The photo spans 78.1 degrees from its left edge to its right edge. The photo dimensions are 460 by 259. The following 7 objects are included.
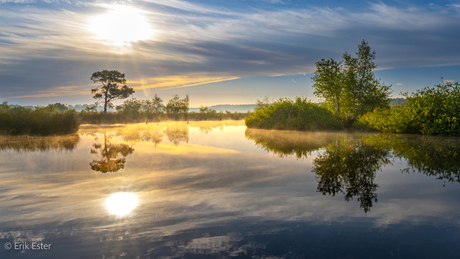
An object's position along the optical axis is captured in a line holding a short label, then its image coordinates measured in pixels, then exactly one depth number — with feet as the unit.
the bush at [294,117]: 94.22
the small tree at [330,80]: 113.91
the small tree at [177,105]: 219.00
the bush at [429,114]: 69.51
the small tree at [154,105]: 228.02
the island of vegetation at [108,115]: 69.00
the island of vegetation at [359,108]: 71.72
